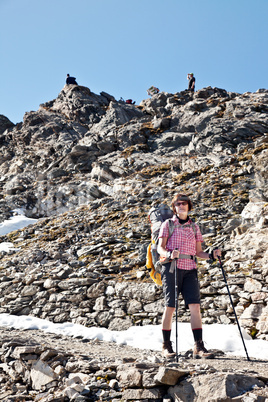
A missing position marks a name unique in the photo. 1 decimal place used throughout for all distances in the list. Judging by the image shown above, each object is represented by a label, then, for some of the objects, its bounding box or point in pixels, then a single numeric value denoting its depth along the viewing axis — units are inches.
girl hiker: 217.2
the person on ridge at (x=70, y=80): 2234.3
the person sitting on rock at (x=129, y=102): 2023.9
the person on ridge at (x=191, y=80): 1937.7
